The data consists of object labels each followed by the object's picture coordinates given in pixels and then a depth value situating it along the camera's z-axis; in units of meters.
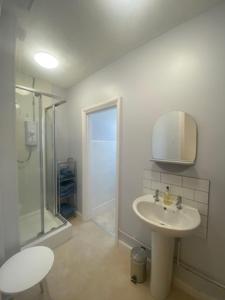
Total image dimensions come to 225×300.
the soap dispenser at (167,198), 1.43
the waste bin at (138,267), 1.48
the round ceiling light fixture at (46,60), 1.77
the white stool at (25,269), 1.02
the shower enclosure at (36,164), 2.17
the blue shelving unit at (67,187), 2.55
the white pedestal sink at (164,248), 1.28
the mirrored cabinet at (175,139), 1.31
